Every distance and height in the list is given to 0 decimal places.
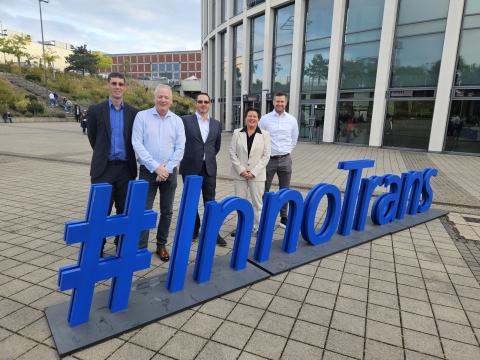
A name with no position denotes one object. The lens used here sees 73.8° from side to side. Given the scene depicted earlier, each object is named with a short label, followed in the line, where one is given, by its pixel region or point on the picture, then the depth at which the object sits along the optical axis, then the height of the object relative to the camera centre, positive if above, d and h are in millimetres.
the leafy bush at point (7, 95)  30297 +1317
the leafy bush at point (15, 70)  44503 +5452
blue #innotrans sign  2285 -1304
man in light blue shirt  3199 -322
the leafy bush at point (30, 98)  33047 +1214
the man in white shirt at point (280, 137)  4602 -291
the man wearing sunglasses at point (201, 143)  3748 -329
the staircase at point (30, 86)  37906 +2878
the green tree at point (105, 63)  78688 +12245
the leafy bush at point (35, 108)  30578 +190
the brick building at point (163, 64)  90000 +13931
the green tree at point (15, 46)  52406 +10417
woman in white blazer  4082 -508
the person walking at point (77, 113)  28711 -164
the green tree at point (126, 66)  87938 +12943
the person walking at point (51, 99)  35634 +1249
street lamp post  33938 +10631
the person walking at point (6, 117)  26581 -648
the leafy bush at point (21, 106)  29927 +315
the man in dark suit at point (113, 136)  3207 -239
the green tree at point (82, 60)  61281 +9589
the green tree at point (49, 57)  57619 +9770
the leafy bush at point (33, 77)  42750 +4272
